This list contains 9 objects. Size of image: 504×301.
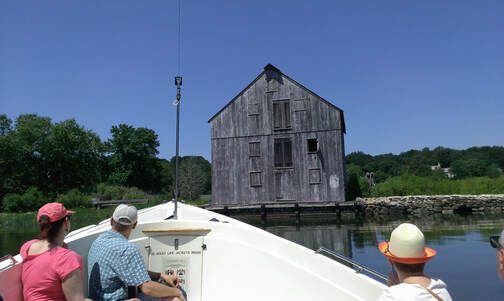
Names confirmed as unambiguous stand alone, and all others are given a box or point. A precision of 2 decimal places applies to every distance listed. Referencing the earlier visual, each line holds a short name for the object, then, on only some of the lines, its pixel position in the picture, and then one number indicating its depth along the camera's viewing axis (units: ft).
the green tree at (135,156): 172.45
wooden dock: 74.54
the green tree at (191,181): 167.23
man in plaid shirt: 9.68
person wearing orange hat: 6.15
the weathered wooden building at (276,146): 75.87
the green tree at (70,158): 152.56
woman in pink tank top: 8.08
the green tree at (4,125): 158.61
